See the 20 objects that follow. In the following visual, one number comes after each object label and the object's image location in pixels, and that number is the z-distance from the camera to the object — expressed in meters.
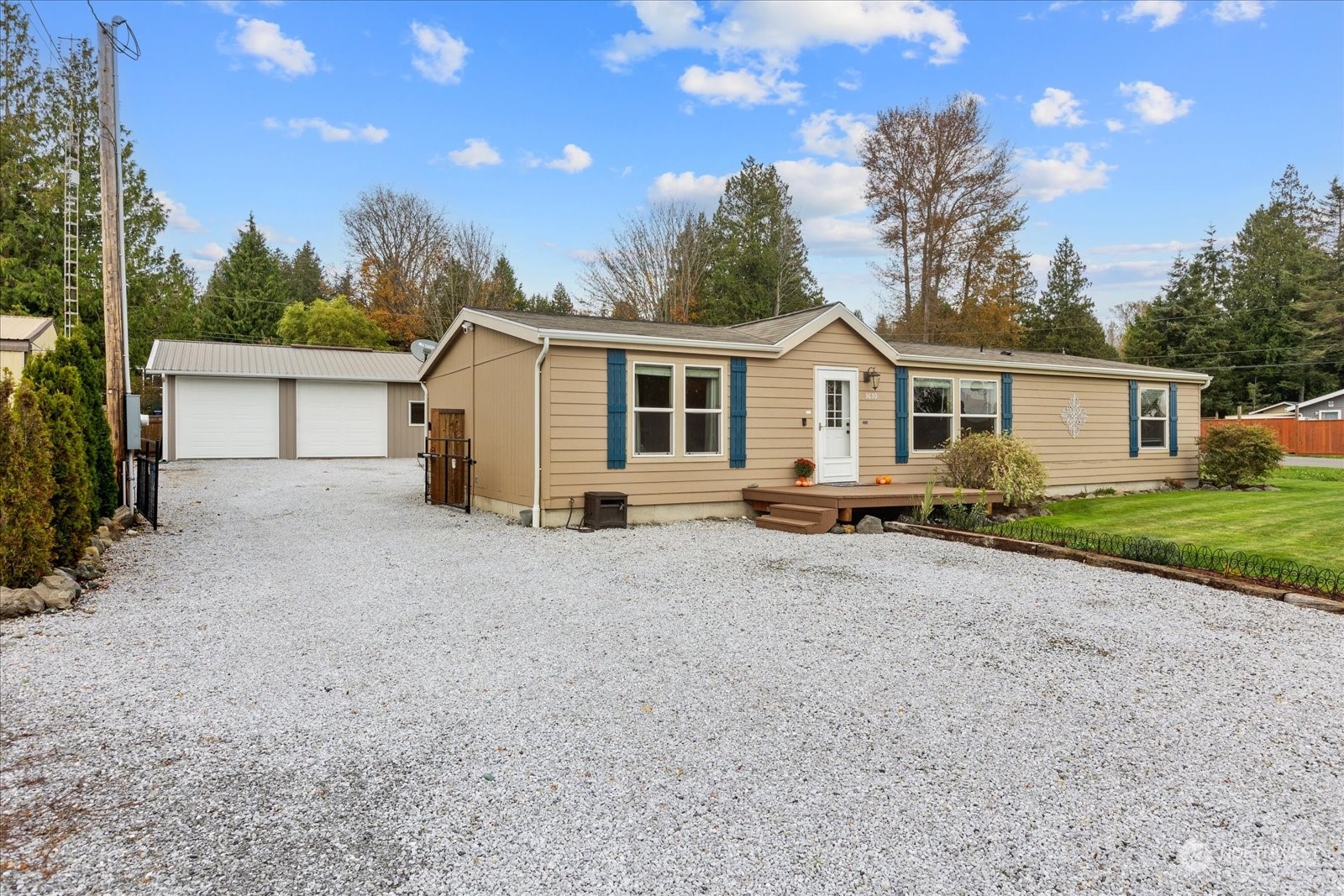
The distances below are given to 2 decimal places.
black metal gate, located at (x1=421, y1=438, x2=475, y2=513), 10.88
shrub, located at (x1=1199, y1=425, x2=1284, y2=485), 12.90
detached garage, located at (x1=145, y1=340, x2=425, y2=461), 19.09
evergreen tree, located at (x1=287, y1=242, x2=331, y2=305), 41.16
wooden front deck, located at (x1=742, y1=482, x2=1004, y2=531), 8.98
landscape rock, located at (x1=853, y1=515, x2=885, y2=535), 8.97
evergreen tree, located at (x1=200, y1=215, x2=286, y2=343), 34.12
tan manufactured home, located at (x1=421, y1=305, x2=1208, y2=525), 8.89
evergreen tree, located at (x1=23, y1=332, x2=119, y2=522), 7.50
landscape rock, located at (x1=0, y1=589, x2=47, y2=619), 4.75
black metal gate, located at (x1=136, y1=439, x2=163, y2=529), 8.65
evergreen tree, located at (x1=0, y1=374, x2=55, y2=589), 5.02
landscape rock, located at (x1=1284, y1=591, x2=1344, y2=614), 5.11
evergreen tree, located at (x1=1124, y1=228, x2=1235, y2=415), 33.41
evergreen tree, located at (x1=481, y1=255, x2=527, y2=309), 30.62
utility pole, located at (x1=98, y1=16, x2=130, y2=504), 8.66
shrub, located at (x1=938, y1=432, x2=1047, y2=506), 10.02
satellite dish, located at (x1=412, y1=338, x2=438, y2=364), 14.12
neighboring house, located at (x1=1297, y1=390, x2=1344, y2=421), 30.17
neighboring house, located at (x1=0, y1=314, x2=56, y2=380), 12.90
